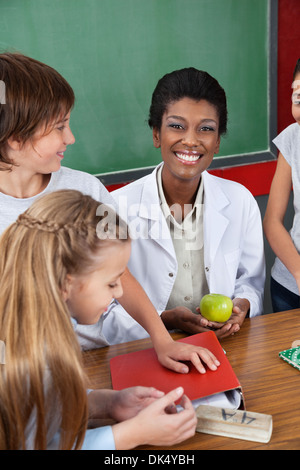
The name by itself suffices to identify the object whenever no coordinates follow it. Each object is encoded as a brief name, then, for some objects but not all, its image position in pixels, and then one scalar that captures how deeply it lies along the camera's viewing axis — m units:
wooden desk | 1.05
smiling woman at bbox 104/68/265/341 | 1.78
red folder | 1.19
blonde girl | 0.93
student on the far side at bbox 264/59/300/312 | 1.88
